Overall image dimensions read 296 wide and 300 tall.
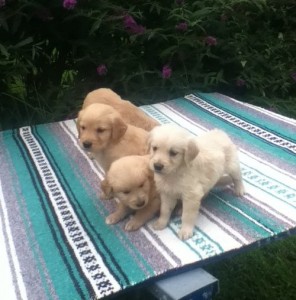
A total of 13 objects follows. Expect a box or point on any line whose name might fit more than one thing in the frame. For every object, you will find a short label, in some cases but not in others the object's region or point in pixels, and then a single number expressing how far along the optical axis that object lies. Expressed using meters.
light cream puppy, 1.54
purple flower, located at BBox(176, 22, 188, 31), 3.60
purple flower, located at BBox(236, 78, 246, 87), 3.92
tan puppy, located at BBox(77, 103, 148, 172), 1.84
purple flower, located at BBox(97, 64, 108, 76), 3.51
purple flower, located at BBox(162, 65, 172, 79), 3.61
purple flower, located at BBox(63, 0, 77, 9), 3.18
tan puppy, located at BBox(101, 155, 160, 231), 1.59
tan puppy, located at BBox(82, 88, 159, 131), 2.25
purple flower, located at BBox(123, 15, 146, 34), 3.46
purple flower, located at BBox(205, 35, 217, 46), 3.67
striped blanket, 1.53
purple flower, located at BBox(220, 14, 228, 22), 3.99
